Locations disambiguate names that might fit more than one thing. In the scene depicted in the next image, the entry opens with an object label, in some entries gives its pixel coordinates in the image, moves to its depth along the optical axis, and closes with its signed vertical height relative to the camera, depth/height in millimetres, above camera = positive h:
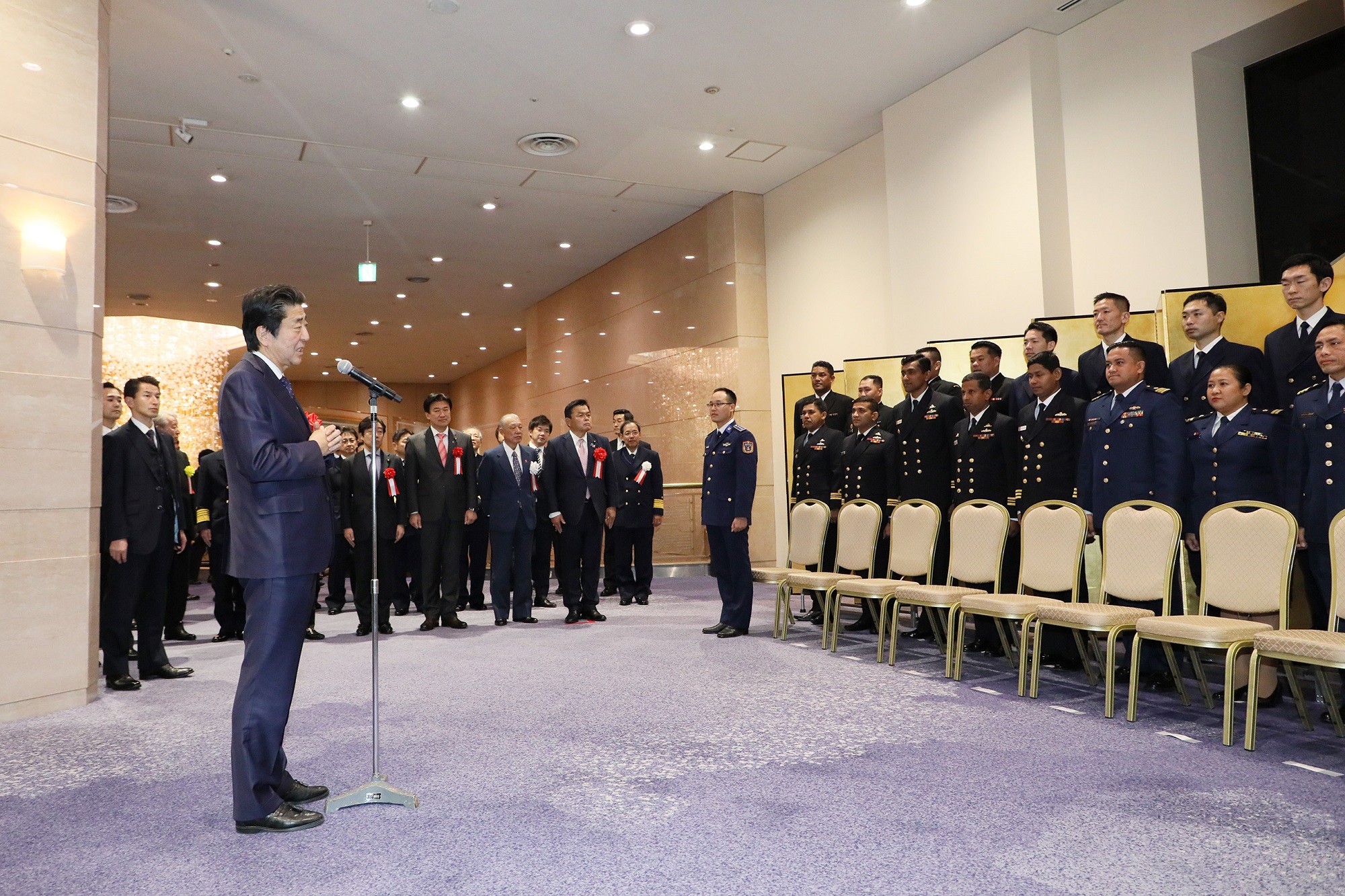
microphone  2605 +391
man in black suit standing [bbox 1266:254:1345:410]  4199 +753
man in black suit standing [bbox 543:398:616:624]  7141 -17
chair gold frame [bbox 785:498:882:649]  5520 -345
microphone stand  2789 -877
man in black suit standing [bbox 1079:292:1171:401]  4848 +762
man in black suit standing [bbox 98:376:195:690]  4938 -106
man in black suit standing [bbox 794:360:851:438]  7586 +813
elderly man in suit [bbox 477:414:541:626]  7129 -142
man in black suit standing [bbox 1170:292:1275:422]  4496 +638
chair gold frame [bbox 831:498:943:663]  5113 -328
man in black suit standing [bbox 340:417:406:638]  6625 -74
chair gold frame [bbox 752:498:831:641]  6039 -319
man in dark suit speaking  2605 -106
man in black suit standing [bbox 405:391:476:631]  6652 +70
